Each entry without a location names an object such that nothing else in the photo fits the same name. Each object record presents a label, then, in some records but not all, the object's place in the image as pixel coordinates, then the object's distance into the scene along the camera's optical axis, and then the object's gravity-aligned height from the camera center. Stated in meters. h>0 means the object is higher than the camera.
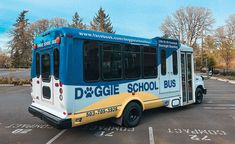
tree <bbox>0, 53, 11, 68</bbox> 72.48 +3.73
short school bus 5.27 -0.15
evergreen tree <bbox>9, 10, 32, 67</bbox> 61.91 +7.01
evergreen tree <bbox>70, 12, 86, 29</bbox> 55.80 +12.72
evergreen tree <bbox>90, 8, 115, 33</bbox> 55.42 +11.83
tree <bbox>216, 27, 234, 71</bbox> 34.94 +3.53
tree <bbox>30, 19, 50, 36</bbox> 56.50 +11.45
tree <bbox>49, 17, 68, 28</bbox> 55.84 +12.09
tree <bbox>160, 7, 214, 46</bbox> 46.84 +9.20
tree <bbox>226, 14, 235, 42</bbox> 35.22 +6.37
